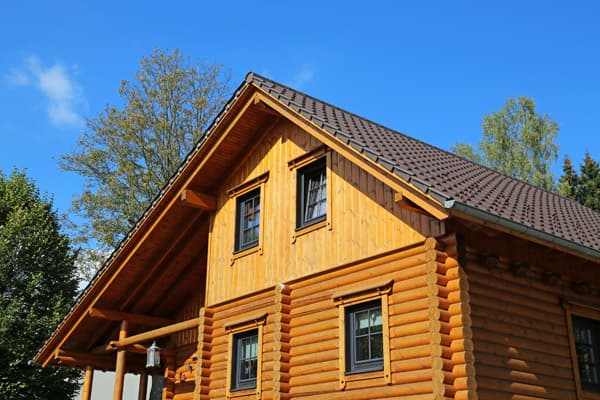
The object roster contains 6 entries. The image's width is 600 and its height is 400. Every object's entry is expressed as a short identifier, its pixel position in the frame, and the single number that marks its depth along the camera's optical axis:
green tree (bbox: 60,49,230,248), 25.20
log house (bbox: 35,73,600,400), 9.46
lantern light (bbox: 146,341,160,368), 14.34
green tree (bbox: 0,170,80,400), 21.36
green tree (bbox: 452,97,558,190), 31.02
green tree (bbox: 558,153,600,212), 27.09
